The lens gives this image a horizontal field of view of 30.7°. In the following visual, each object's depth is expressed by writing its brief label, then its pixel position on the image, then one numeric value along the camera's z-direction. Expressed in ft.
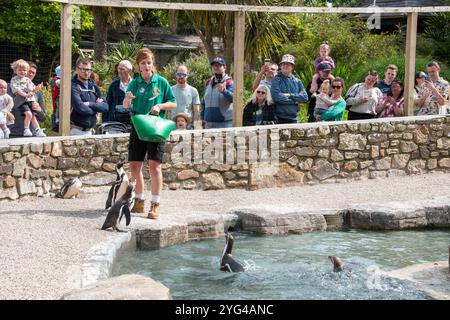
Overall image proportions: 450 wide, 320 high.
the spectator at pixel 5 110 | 32.19
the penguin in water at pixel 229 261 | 23.99
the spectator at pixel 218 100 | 36.55
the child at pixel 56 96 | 35.32
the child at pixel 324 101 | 38.49
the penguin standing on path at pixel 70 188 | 31.14
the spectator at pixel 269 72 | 38.22
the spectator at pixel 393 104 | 40.47
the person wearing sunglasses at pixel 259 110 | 37.32
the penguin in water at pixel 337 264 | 23.30
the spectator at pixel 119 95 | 34.06
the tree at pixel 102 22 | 74.04
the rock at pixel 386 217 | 30.37
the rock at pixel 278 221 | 29.22
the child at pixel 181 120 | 36.04
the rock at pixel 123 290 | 16.75
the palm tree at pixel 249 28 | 57.11
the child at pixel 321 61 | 39.75
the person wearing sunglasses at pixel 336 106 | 38.07
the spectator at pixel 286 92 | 37.19
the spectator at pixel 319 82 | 39.37
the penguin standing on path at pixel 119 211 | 25.99
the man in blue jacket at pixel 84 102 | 33.12
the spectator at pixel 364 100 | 39.37
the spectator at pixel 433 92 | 40.88
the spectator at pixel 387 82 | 41.11
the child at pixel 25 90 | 33.12
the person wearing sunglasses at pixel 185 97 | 36.55
